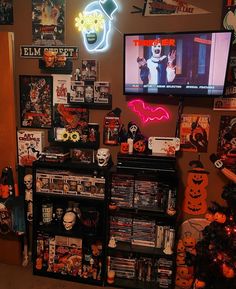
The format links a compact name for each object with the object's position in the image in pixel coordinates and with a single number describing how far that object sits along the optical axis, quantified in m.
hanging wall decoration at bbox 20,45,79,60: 2.25
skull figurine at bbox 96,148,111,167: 2.15
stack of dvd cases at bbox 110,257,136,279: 2.27
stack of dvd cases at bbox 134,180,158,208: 2.15
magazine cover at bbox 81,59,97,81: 2.22
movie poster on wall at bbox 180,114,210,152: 2.16
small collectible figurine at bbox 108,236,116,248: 2.18
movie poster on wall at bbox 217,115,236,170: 2.11
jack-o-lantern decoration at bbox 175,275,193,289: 2.23
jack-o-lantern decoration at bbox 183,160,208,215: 2.20
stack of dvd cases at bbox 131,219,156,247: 2.19
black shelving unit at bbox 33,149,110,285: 2.19
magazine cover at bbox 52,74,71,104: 2.30
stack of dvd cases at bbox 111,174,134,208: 2.17
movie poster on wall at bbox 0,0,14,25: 2.32
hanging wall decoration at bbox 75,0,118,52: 2.14
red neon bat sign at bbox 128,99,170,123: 2.21
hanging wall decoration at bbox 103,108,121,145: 2.26
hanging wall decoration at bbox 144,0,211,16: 2.03
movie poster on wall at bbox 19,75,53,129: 2.35
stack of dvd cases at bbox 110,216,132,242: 2.23
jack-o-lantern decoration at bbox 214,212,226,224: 1.93
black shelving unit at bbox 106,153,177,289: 2.07
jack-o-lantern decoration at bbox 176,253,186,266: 2.21
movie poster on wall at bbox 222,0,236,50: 1.96
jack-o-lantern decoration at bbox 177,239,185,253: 2.21
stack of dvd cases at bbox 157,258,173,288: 2.17
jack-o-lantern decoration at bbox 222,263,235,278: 1.79
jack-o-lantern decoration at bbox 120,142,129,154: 2.16
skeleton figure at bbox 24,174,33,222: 2.41
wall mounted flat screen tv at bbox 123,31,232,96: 1.87
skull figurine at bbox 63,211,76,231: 2.23
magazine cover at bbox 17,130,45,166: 2.42
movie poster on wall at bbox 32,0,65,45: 2.23
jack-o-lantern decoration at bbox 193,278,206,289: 1.97
